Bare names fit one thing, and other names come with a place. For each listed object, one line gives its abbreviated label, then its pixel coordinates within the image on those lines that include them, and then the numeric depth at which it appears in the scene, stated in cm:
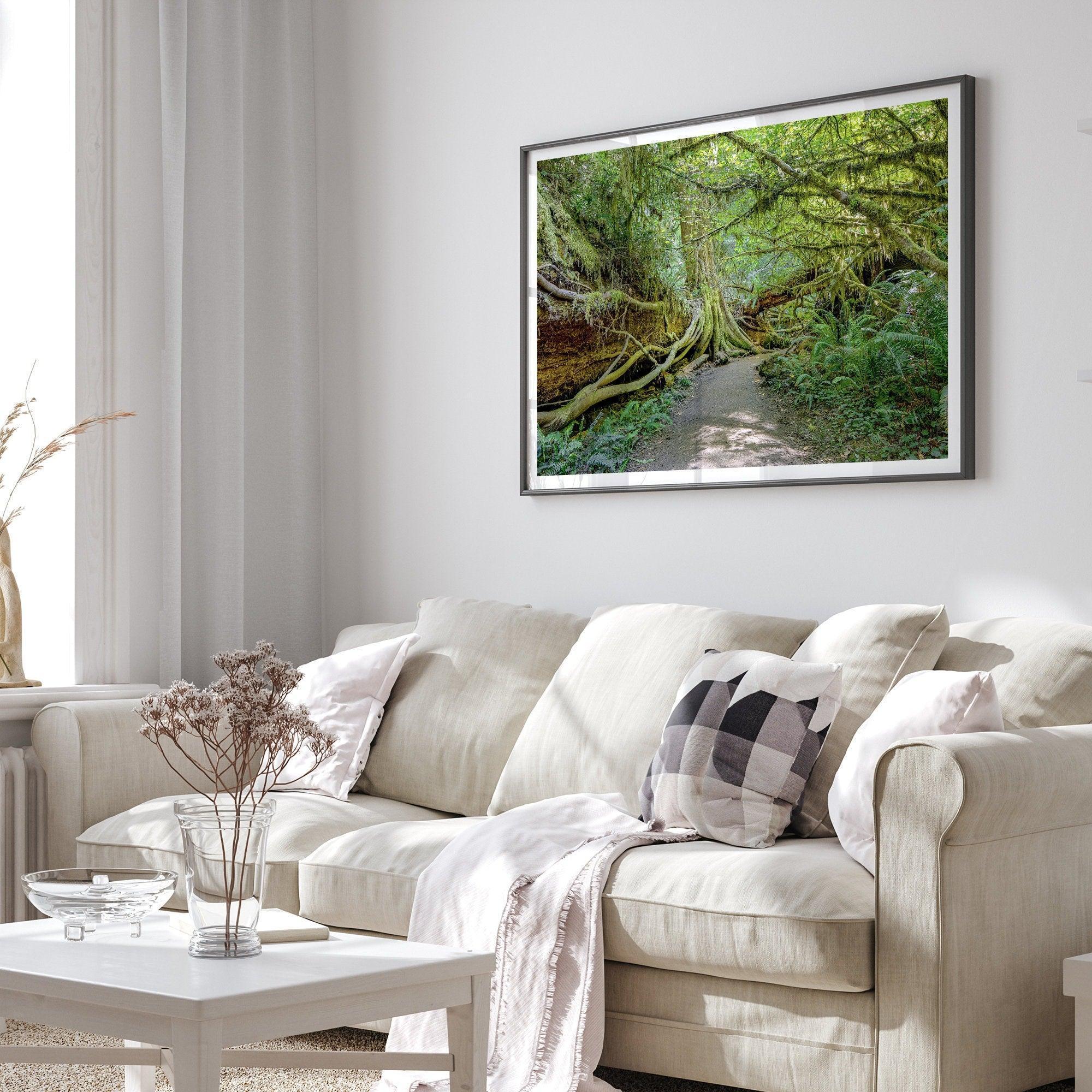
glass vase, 207
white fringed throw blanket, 259
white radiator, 362
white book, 216
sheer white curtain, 425
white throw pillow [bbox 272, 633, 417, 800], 358
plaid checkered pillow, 280
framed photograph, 348
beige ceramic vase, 387
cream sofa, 236
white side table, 241
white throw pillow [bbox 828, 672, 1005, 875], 261
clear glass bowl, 222
